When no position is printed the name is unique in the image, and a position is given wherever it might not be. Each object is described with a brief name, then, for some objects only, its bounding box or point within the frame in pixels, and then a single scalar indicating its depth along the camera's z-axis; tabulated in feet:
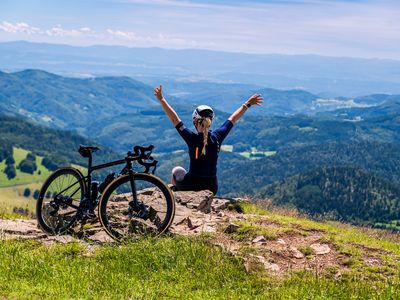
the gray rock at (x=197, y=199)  42.96
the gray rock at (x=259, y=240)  33.03
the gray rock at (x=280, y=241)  33.35
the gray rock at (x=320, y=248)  31.96
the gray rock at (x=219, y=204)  45.55
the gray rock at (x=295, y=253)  31.13
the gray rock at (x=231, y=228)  35.01
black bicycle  33.99
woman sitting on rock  41.19
